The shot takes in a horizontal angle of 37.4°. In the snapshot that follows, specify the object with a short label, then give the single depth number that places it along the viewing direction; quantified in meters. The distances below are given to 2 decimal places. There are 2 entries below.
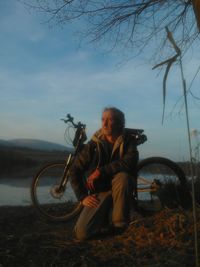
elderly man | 2.45
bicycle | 3.09
